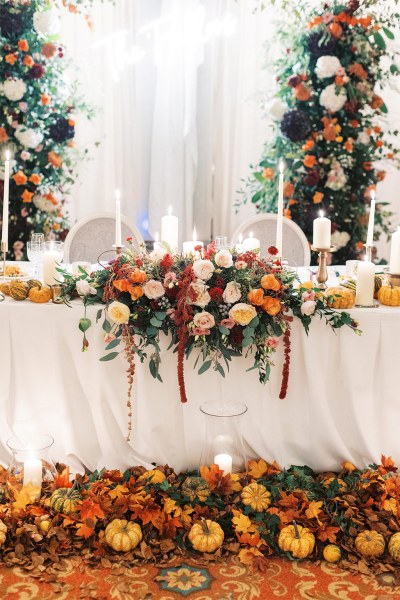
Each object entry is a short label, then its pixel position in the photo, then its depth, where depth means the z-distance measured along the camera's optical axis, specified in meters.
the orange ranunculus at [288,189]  4.84
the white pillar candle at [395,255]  2.74
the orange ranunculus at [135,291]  2.50
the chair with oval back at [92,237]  3.80
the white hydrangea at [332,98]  4.65
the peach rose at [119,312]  2.50
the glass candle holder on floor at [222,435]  2.58
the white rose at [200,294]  2.49
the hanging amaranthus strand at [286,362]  2.63
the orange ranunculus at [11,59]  4.38
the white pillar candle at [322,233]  2.72
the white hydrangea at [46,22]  4.41
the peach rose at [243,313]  2.49
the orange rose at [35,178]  4.57
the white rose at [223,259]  2.53
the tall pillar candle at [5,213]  2.58
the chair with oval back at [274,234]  3.88
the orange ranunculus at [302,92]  4.70
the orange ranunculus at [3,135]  4.48
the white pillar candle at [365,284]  2.71
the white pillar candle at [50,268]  2.73
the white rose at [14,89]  4.43
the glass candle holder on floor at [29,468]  2.58
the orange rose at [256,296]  2.50
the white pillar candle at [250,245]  2.87
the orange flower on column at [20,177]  4.57
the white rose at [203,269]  2.49
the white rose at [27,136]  4.52
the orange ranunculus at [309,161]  4.75
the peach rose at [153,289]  2.50
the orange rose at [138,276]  2.50
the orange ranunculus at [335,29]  4.58
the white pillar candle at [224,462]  2.63
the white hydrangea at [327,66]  4.61
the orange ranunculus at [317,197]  4.80
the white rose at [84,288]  2.64
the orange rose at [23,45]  4.39
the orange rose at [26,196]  4.59
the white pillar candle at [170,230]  2.97
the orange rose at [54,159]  4.64
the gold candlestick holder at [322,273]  2.84
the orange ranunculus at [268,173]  4.91
